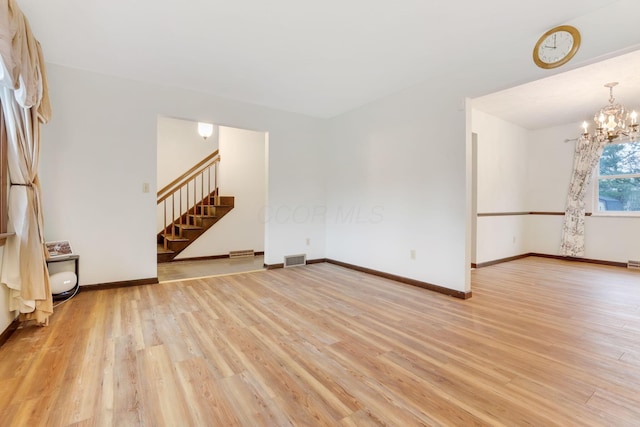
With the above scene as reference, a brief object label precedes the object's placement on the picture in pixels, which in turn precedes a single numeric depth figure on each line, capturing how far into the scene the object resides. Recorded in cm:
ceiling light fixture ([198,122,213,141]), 549
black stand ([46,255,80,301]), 296
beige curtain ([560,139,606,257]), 519
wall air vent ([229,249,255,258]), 578
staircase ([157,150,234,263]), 538
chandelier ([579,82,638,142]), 377
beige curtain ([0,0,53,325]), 214
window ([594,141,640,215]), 489
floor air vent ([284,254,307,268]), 474
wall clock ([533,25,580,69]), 238
